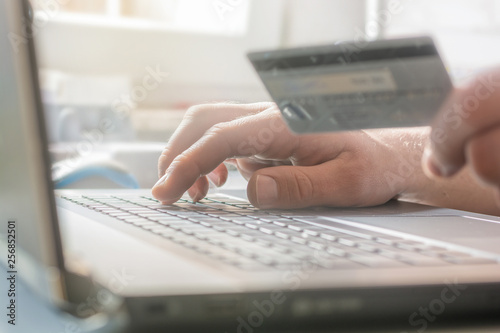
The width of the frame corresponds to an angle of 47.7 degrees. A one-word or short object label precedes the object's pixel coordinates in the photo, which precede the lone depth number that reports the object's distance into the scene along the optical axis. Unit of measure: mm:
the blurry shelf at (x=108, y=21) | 2812
